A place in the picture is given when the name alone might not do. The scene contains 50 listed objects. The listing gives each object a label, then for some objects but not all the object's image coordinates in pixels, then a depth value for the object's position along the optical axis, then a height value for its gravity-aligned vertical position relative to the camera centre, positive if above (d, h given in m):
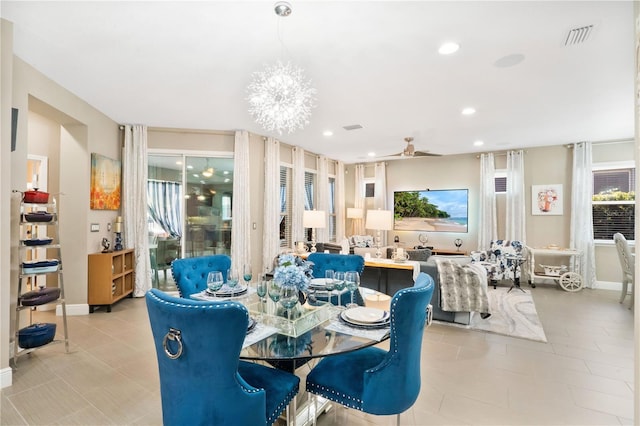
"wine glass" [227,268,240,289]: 2.34 -0.52
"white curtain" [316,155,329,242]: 7.47 +0.59
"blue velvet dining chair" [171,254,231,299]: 2.54 -0.52
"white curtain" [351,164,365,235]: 8.55 +0.53
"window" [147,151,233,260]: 5.29 +0.24
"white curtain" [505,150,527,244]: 6.55 +0.36
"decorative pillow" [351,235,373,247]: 7.41 -0.66
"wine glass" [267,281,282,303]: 1.92 -0.51
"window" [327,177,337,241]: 8.16 +0.19
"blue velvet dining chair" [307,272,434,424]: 1.50 -0.84
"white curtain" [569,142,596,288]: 5.95 +0.05
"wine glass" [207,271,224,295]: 2.23 -0.51
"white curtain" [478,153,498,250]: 6.83 +0.23
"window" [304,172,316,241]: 7.20 +0.56
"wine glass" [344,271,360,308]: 2.12 -0.49
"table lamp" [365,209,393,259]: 5.40 -0.10
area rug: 3.66 -1.42
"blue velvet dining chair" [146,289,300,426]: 1.18 -0.61
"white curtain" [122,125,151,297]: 4.94 +0.22
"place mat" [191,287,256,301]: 2.23 -0.63
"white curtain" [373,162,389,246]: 8.22 +0.70
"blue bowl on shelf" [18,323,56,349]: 2.83 -1.17
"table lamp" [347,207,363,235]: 8.12 +0.04
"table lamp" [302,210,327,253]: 6.01 -0.10
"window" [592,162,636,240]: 5.86 +0.31
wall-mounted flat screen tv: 7.35 +0.12
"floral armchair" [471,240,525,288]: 5.71 -0.86
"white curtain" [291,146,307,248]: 6.59 +0.38
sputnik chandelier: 2.49 +1.02
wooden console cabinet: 4.21 -0.94
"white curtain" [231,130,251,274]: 5.34 +0.18
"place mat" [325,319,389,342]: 1.62 -0.66
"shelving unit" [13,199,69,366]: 2.79 -0.54
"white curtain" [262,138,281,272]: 5.77 +0.24
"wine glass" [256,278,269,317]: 2.04 -0.51
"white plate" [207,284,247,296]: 2.29 -0.60
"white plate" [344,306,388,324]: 1.76 -0.62
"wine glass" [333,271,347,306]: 2.15 -0.49
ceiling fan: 5.20 +1.12
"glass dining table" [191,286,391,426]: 1.46 -0.67
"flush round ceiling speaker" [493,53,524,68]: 2.80 +1.49
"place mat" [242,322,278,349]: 1.55 -0.65
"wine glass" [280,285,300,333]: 1.78 -0.50
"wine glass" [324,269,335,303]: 2.23 -0.52
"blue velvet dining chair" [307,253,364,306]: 3.02 -0.50
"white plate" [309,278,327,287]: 2.50 -0.58
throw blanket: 3.75 -0.92
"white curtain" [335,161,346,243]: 8.29 +0.37
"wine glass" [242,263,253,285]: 2.31 -0.47
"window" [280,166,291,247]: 6.57 +0.18
